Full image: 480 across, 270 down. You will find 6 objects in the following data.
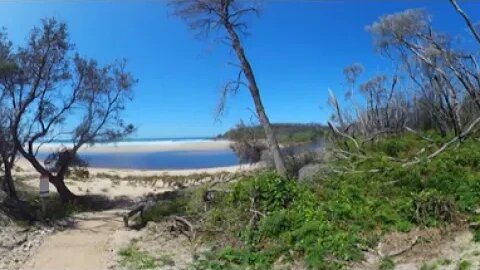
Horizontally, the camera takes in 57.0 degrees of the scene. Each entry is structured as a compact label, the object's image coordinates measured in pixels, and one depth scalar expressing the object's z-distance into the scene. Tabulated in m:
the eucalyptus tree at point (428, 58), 15.00
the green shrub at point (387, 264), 6.82
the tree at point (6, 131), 13.04
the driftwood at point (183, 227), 9.48
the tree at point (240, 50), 14.45
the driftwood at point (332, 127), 18.70
